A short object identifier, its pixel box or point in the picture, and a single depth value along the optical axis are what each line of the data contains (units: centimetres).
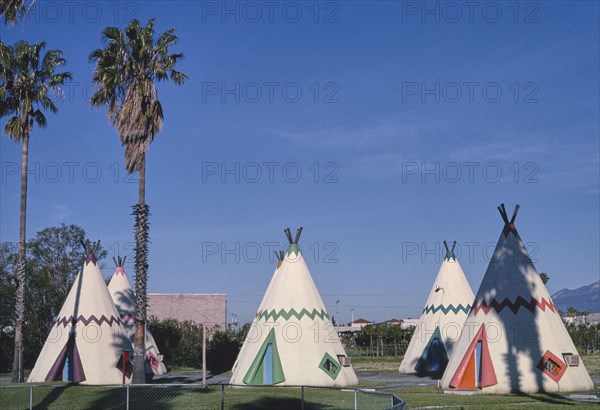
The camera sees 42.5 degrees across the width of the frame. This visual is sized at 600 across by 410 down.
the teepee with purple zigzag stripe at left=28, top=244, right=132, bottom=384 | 2906
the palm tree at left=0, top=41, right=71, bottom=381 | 3173
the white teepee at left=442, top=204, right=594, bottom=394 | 2488
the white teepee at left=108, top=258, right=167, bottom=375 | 3766
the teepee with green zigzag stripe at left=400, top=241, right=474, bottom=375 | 3700
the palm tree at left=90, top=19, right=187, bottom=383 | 2856
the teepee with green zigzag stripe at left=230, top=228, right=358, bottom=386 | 2822
